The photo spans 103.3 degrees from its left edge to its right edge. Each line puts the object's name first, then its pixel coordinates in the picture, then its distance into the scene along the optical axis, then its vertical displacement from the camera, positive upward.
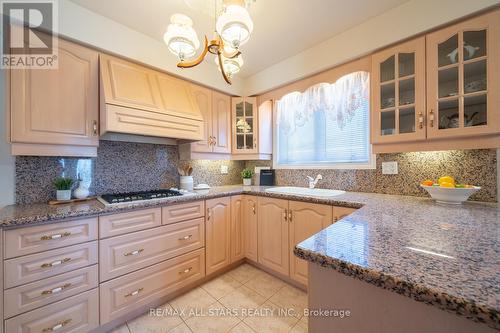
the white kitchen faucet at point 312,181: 2.18 -0.17
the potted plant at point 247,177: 2.80 -0.16
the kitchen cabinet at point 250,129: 2.62 +0.49
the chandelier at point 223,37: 0.99 +0.72
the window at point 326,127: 1.95 +0.45
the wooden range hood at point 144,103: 1.54 +0.55
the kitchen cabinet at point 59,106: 1.30 +0.43
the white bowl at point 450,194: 1.25 -0.19
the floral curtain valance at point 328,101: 1.88 +0.70
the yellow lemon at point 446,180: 1.35 -0.10
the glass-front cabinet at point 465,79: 1.23 +0.58
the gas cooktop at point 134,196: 1.47 -0.26
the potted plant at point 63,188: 1.50 -0.17
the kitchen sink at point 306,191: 1.98 -0.27
